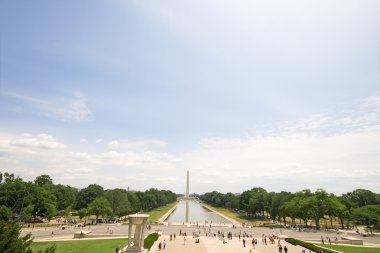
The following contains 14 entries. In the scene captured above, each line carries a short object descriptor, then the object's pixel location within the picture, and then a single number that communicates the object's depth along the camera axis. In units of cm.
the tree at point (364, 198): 12413
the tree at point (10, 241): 1777
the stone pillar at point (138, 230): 2925
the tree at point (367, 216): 6341
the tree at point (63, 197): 9775
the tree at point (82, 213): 7212
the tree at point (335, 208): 6912
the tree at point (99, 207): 7071
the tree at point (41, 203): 6794
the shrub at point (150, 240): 3605
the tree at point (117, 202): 8144
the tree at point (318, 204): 6906
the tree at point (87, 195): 10562
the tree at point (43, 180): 12115
